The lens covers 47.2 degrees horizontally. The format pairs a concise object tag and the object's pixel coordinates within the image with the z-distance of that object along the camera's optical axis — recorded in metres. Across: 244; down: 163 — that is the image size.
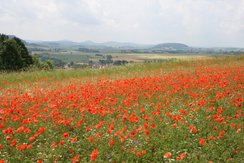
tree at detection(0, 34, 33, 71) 46.75
